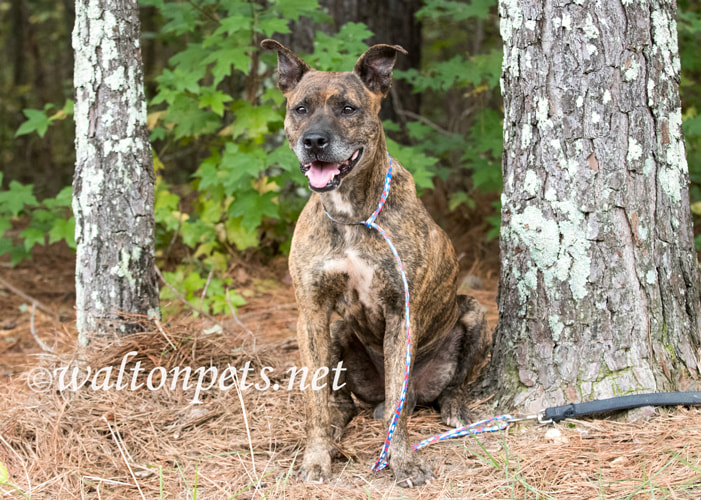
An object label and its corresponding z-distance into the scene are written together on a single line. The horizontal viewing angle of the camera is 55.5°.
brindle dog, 3.08
